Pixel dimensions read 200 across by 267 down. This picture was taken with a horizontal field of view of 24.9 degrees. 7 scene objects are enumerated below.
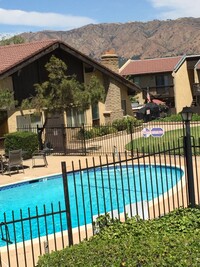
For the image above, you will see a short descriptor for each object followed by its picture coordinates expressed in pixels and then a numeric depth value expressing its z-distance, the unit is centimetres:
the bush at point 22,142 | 2317
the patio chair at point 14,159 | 1941
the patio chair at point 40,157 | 2118
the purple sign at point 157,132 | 2005
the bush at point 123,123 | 3247
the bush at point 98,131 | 2960
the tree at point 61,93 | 2300
